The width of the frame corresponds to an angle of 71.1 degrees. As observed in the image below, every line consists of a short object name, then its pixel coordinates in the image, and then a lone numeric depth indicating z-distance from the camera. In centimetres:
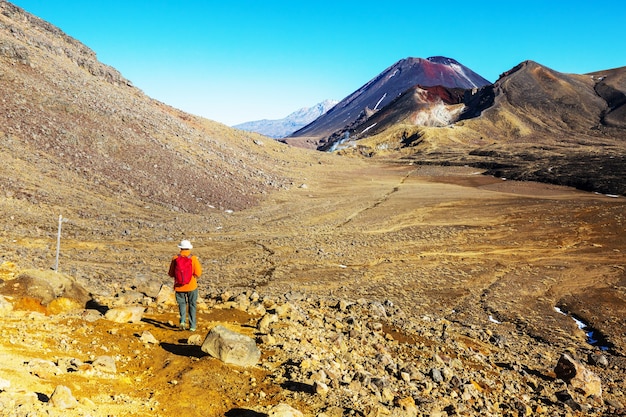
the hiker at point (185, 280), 773
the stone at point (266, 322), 780
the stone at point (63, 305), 779
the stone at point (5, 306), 705
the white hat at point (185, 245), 775
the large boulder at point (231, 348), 622
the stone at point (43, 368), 504
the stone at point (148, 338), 681
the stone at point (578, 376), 888
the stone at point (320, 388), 564
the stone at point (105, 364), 565
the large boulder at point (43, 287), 777
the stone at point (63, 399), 424
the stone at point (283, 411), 466
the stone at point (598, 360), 1068
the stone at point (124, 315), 763
